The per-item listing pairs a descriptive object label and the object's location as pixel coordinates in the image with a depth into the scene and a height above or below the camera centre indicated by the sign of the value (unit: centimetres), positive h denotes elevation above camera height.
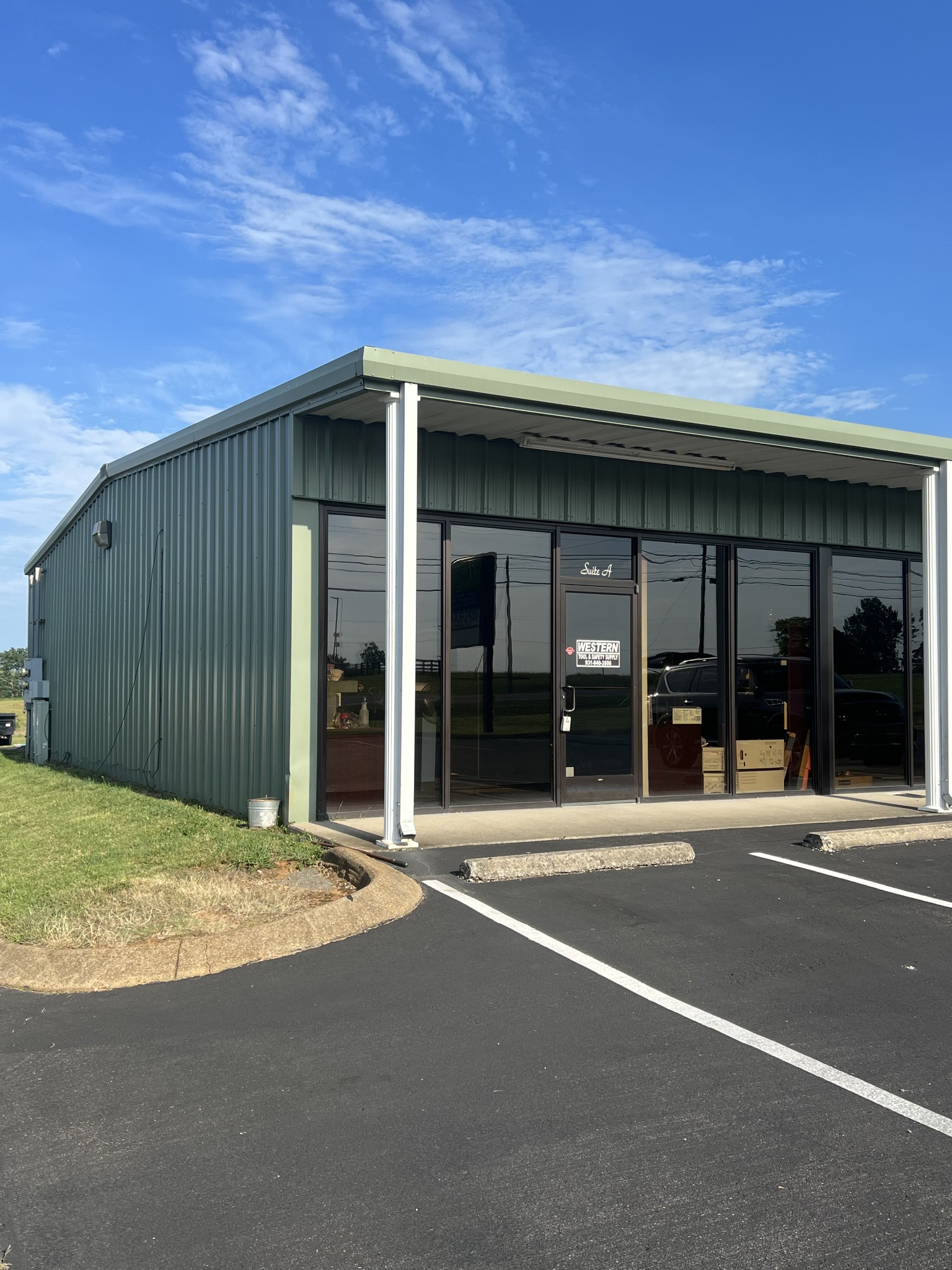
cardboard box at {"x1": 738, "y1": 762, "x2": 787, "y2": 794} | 1229 -130
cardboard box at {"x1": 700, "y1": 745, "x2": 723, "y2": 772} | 1204 -102
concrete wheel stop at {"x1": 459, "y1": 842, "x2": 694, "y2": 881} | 734 -138
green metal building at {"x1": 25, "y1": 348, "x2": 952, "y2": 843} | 959 +70
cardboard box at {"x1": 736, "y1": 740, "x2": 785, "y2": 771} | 1229 -99
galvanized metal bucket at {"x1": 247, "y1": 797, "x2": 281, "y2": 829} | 940 -129
